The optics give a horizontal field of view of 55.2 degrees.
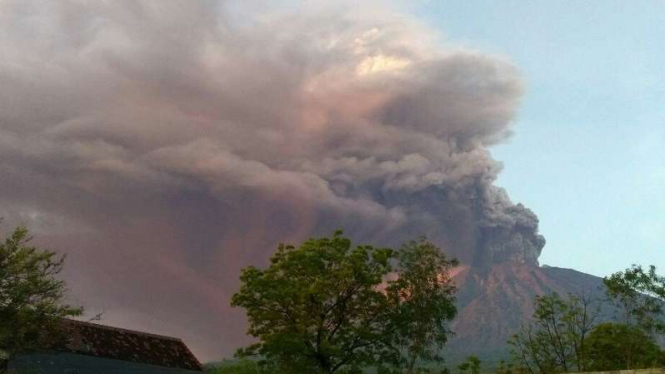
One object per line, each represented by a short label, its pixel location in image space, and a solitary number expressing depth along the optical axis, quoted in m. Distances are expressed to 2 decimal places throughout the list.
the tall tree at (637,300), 51.28
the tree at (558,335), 53.22
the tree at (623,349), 53.75
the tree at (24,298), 38.06
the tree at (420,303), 51.53
